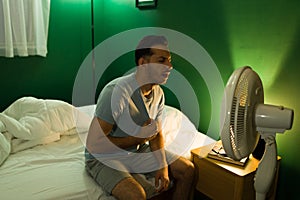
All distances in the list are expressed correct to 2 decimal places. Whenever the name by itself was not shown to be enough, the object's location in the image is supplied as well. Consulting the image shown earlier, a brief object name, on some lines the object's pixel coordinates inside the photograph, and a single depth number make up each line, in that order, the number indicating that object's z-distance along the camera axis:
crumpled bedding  1.68
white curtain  2.31
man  1.41
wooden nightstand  1.43
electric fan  1.01
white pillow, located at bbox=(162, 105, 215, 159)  1.81
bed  1.32
